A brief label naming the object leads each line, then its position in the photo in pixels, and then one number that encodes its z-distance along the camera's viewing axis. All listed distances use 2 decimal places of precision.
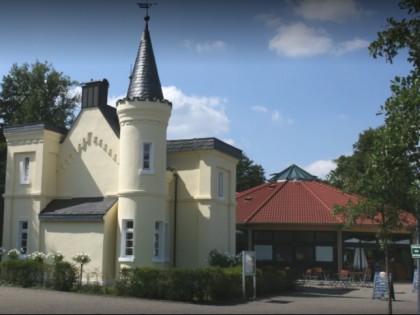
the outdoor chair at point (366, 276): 29.67
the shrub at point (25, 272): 22.16
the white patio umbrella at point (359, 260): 31.94
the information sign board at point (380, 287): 21.41
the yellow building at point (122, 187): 23.17
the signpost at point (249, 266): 20.05
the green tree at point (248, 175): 58.53
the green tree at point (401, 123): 12.48
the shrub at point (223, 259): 24.86
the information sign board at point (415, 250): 15.34
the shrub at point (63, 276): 21.17
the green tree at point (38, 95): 39.66
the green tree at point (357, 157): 43.06
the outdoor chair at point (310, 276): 30.84
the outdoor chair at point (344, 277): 29.48
